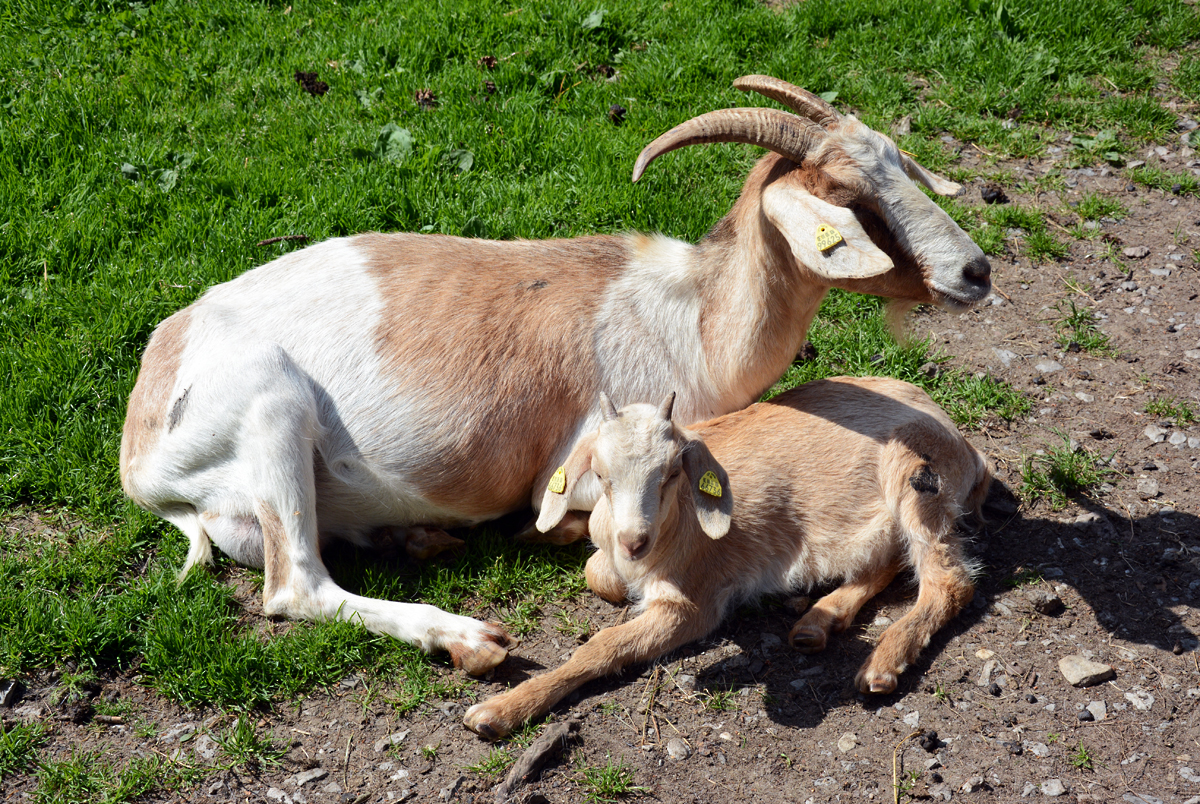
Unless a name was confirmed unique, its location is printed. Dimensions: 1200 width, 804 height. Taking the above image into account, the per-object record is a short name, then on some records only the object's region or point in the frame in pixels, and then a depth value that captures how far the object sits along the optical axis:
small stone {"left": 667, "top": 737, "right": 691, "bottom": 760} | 3.40
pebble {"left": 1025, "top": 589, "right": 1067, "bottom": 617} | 3.86
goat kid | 3.48
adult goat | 3.86
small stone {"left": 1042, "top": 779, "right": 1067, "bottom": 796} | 3.22
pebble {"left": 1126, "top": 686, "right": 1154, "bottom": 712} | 3.50
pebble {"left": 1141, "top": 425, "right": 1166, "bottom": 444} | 4.63
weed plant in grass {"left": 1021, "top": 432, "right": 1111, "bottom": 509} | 4.42
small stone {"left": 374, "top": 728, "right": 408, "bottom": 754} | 3.45
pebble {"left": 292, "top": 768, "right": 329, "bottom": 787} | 3.34
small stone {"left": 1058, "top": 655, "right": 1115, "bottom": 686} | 3.59
